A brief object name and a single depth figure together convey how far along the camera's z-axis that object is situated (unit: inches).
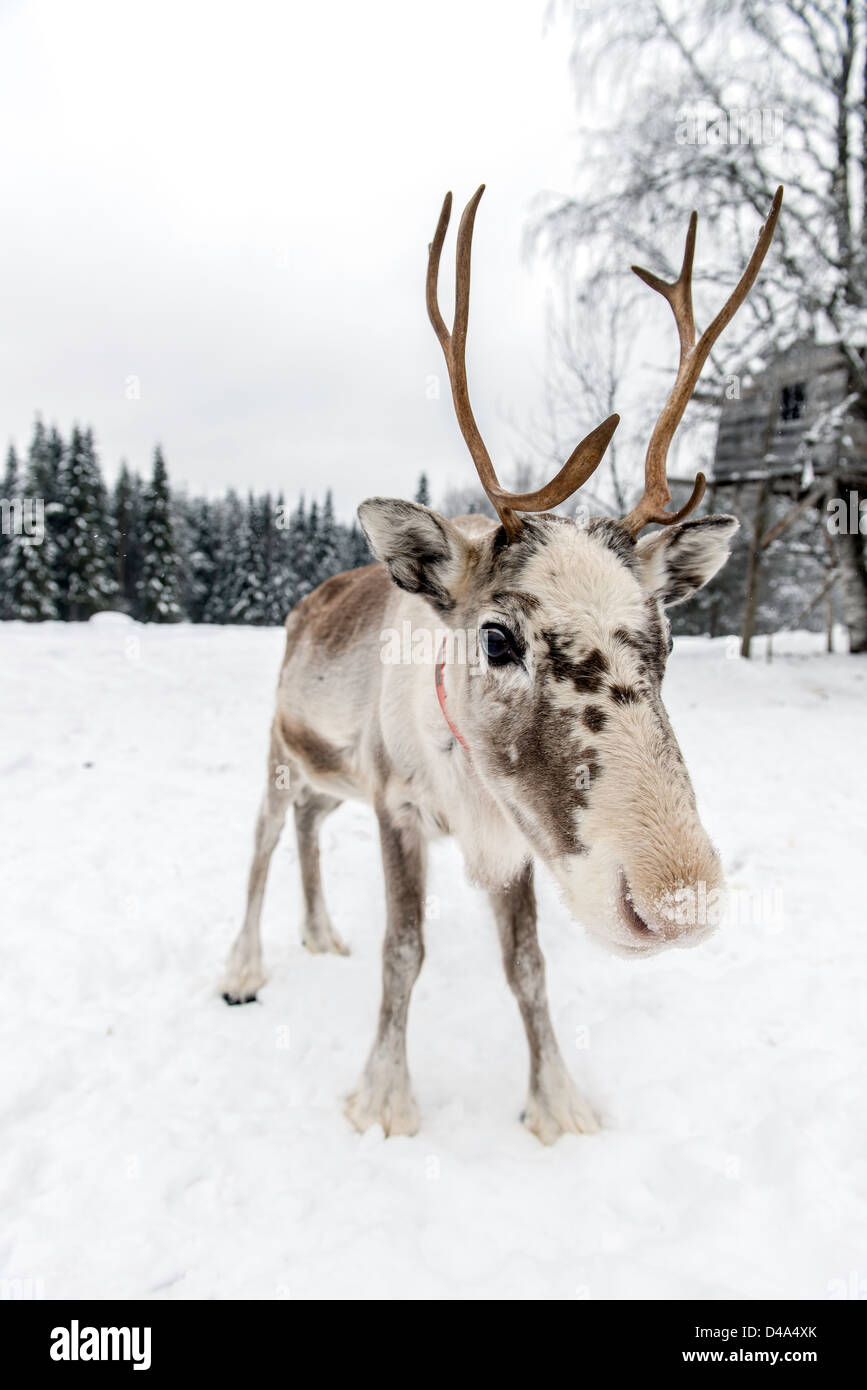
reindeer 66.7
